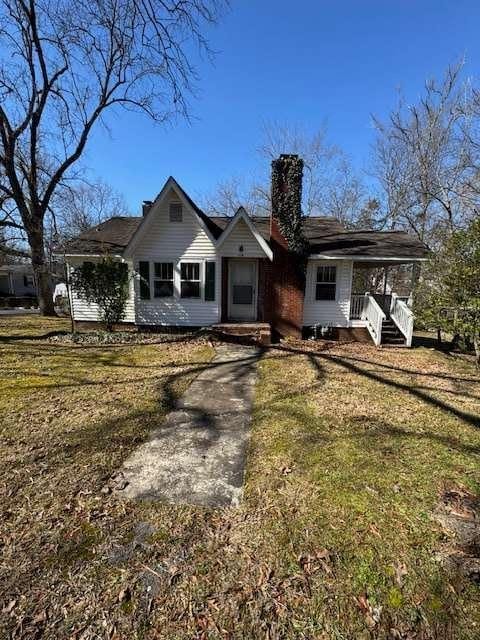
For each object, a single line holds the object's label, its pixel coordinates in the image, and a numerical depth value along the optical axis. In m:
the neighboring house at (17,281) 33.61
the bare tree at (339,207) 27.36
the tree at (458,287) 8.23
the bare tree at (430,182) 20.59
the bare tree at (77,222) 28.90
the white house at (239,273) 11.05
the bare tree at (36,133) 13.45
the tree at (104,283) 10.94
